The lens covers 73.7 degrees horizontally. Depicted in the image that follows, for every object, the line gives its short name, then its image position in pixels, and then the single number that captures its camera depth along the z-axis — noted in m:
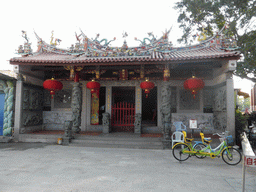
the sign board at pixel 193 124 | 5.88
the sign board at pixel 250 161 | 2.41
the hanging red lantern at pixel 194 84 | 6.53
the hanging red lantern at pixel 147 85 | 7.21
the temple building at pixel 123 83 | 6.82
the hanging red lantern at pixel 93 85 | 7.50
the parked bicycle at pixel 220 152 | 4.50
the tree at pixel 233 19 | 9.16
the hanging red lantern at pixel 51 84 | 7.37
